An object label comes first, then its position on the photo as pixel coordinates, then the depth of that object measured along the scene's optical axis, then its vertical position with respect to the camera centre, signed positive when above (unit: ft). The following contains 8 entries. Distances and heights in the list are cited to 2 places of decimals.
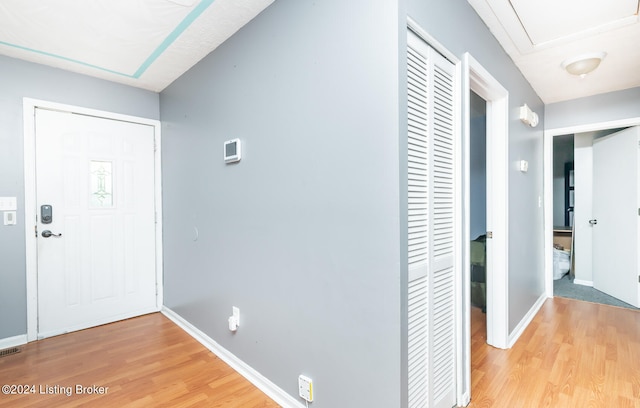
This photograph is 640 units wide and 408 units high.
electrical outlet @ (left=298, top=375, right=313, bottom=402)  5.31 -3.32
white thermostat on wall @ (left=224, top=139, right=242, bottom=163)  6.86 +1.18
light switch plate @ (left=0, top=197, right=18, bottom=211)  8.09 +0.01
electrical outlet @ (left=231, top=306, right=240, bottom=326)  7.04 -2.65
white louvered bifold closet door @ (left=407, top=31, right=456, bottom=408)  4.57 -0.45
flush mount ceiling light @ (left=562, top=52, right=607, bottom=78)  7.91 +3.64
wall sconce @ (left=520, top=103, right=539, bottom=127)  8.71 +2.50
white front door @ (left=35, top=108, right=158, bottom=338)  8.82 -0.57
